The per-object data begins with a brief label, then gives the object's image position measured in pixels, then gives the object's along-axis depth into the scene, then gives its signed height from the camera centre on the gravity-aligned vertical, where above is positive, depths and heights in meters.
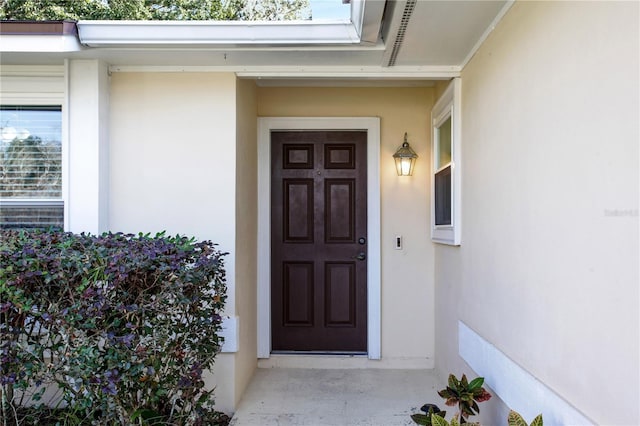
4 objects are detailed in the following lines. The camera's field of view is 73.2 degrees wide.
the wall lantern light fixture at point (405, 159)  3.64 +0.47
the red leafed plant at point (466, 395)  2.09 -0.89
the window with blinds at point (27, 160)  2.95 +0.38
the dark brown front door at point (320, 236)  3.82 -0.19
